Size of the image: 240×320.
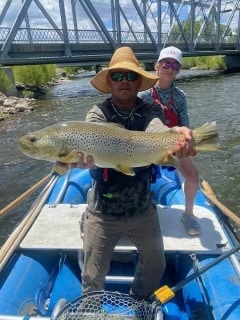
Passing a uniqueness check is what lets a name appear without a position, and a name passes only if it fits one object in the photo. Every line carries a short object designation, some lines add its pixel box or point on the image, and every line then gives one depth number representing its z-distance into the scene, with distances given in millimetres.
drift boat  1596
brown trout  1476
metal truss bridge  15326
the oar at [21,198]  2821
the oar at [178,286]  1547
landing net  1517
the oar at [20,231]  1976
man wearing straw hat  1618
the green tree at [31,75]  19589
